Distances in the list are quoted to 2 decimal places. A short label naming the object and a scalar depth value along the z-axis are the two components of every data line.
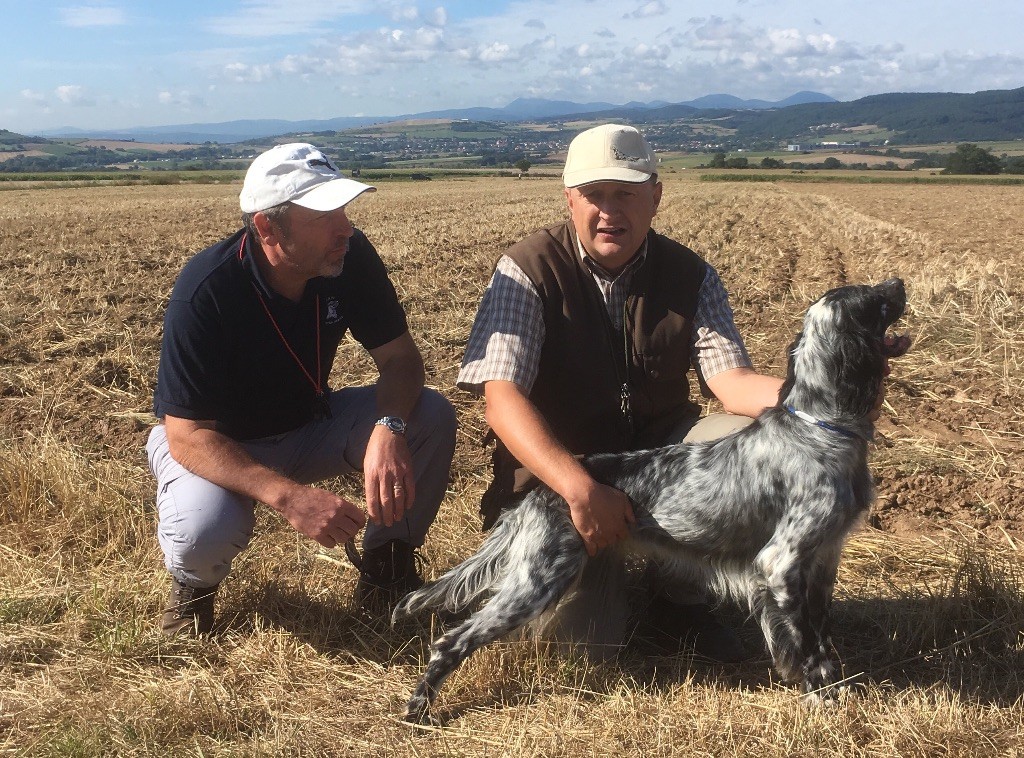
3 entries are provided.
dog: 3.07
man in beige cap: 3.55
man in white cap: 3.44
